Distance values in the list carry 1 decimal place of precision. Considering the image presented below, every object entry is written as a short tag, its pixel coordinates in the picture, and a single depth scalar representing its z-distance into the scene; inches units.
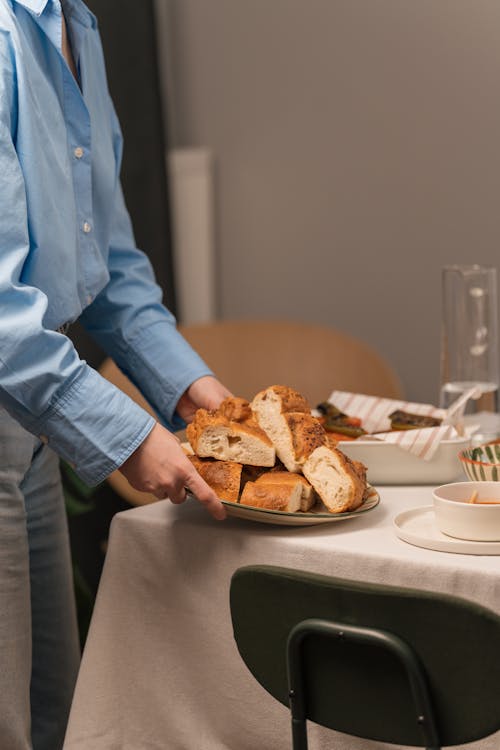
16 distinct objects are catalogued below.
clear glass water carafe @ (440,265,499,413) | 105.9
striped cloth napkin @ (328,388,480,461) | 88.8
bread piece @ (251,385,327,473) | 82.0
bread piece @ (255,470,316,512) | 80.5
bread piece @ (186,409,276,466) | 81.9
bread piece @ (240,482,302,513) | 79.7
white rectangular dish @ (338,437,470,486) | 88.9
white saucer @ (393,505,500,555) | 76.3
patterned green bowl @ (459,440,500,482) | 82.5
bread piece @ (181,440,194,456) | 86.2
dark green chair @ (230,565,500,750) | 70.0
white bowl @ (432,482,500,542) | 76.8
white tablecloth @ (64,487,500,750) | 80.9
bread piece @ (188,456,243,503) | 81.4
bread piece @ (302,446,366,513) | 80.4
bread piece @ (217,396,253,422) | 84.2
